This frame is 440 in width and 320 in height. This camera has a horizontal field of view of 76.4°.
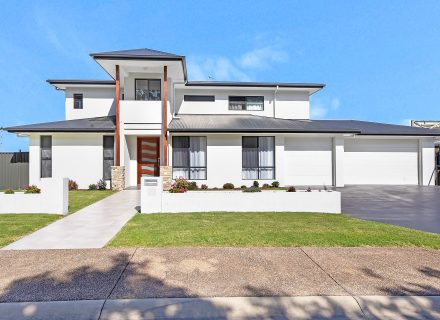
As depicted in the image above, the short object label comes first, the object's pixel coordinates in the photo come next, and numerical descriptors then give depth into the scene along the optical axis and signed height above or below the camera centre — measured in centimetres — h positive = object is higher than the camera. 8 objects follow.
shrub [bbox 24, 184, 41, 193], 995 -86
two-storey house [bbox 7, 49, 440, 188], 1623 +178
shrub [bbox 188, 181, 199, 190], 1474 -116
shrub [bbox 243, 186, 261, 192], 1053 -97
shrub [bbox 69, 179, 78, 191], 1647 -116
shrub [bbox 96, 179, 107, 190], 1665 -117
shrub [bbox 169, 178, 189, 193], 1032 -84
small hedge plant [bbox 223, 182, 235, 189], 1669 -129
